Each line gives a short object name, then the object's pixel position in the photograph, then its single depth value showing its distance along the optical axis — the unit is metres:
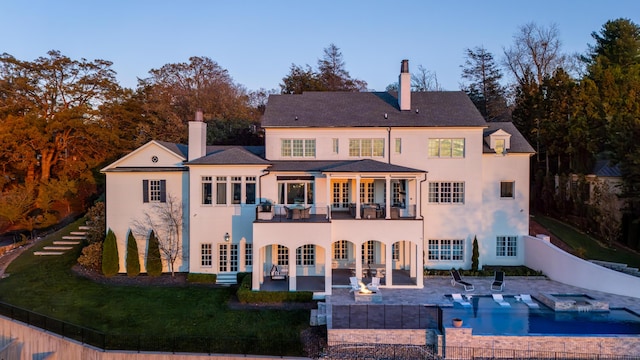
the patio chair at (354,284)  18.03
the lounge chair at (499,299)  16.78
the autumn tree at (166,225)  22.41
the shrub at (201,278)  20.89
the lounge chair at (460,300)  16.75
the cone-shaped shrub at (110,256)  21.67
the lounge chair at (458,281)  19.03
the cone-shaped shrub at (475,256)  22.48
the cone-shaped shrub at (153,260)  21.73
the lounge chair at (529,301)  16.64
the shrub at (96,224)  23.61
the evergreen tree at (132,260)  21.84
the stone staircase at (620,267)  19.94
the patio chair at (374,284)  17.93
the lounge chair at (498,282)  18.97
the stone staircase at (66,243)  25.20
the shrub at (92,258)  22.36
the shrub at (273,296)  17.62
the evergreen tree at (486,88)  47.03
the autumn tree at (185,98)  40.19
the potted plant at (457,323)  13.13
